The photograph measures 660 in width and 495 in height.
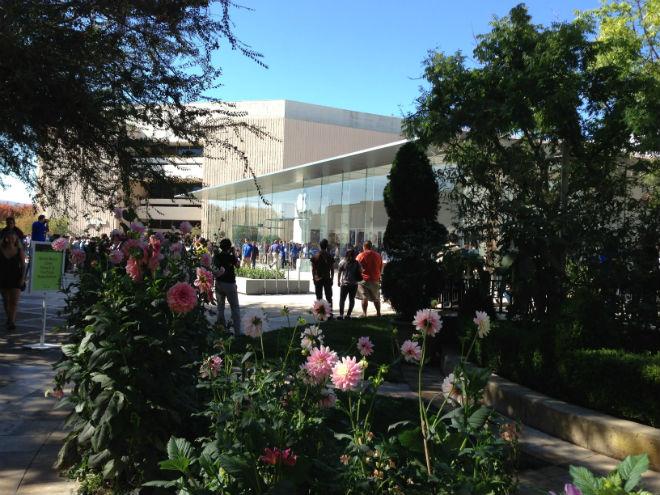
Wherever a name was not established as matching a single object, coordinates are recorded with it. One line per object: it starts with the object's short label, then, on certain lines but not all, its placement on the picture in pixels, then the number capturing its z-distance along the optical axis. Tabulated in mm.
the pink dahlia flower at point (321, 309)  2814
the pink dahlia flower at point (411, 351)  2600
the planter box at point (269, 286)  19375
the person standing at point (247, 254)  30906
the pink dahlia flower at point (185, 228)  5141
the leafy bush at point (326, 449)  2100
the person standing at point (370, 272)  12289
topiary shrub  8531
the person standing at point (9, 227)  9531
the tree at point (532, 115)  9359
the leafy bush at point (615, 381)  4562
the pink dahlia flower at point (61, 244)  5094
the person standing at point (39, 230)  15570
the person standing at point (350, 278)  12117
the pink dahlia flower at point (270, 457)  2090
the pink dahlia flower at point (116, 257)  3707
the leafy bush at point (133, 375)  3148
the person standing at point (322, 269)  12281
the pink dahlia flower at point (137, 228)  3871
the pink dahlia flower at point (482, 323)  2816
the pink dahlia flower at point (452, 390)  2527
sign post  8508
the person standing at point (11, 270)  9336
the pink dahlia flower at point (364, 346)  2728
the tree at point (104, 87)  6492
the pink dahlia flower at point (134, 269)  3385
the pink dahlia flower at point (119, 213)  4922
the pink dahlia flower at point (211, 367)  2750
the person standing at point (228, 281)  9625
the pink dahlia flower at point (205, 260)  4820
